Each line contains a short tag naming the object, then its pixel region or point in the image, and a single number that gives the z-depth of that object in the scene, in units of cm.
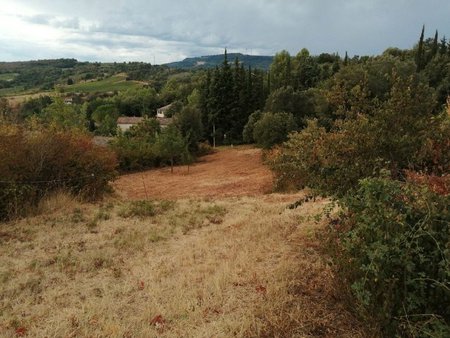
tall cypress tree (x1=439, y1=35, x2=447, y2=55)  5184
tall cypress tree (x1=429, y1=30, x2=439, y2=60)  5097
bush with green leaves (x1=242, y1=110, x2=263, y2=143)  4475
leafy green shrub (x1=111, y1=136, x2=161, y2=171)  3588
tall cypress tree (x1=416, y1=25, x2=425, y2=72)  4616
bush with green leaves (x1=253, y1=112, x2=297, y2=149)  3625
